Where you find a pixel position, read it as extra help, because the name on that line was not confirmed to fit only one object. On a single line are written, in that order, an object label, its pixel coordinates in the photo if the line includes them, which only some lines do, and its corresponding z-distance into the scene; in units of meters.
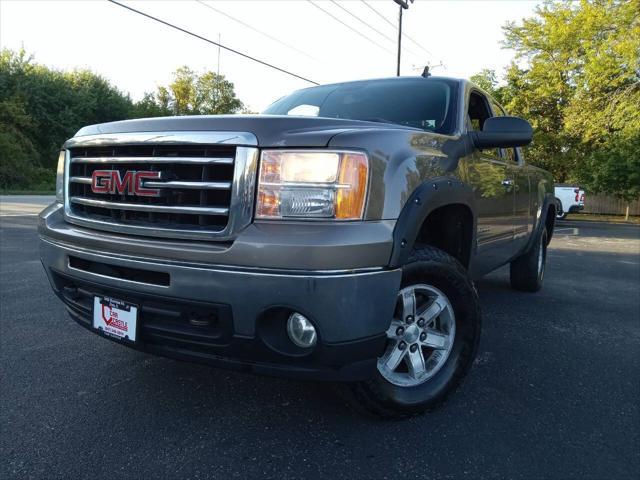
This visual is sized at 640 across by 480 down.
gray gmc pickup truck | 1.86
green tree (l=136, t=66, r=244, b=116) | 48.44
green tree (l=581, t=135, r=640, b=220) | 19.59
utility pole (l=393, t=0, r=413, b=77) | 21.20
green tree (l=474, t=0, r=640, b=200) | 19.25
